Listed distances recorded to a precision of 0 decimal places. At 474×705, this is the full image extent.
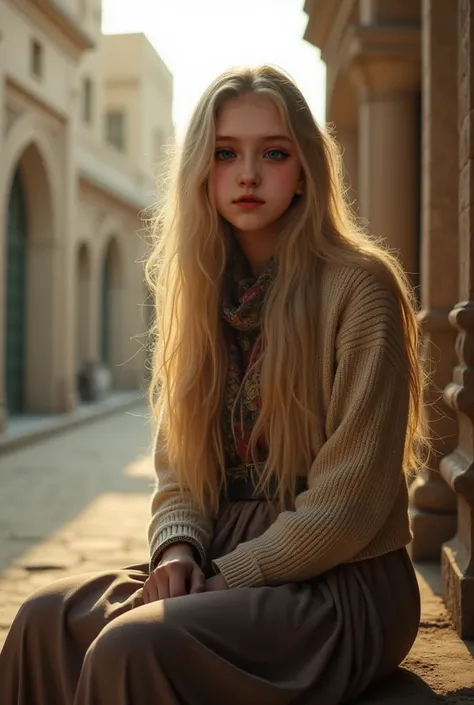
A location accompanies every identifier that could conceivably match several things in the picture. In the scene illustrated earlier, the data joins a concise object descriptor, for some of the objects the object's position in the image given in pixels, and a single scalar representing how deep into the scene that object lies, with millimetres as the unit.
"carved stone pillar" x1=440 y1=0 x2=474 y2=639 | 3168
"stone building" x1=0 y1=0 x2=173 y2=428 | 12625
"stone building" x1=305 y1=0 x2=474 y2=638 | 3244
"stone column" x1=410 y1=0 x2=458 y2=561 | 4133
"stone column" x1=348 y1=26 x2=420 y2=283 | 6074
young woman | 1966
